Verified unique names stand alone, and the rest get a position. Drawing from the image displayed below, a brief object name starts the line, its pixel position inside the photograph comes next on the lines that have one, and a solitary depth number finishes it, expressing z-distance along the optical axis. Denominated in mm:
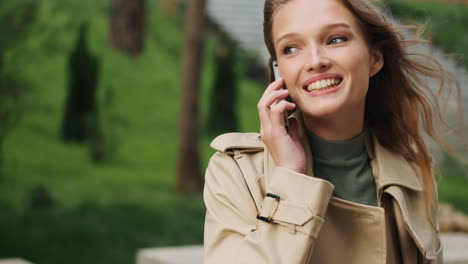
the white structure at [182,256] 3960
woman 1759
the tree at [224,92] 7719
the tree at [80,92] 6926
